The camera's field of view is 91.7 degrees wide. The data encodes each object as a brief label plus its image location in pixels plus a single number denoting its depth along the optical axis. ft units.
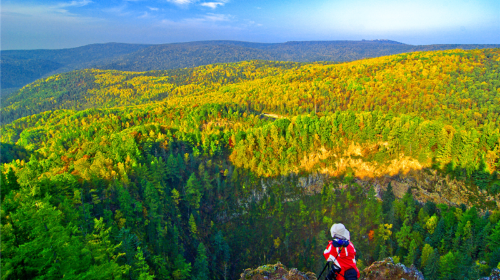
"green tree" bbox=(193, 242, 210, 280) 151.30
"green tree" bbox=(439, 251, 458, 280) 132.98
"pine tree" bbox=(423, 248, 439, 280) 135.23
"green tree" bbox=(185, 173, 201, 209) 201.93
